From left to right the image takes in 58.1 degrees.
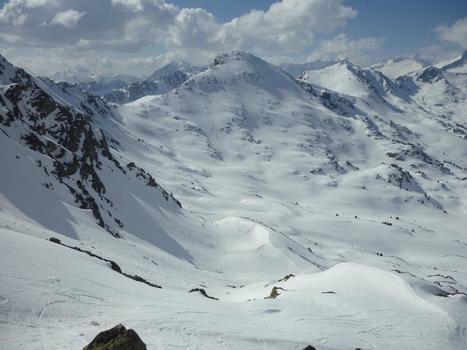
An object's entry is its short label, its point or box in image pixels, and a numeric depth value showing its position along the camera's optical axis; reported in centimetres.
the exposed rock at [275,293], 3606
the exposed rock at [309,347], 2085
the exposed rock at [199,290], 3807
